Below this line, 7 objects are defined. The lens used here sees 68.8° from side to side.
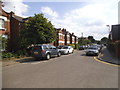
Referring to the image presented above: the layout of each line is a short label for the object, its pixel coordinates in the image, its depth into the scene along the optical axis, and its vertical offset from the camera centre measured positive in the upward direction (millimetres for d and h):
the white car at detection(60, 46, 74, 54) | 16074 -1081
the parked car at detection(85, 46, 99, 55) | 13713 -1090
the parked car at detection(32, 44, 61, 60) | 10201 -862
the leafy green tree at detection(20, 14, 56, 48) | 12538 +1931
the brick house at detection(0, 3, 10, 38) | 13917 +3433
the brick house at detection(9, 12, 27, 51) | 16026 +2817
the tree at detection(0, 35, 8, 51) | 9812 +106
